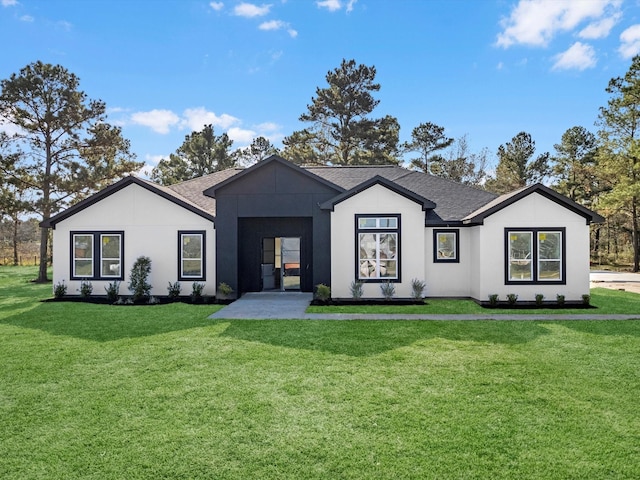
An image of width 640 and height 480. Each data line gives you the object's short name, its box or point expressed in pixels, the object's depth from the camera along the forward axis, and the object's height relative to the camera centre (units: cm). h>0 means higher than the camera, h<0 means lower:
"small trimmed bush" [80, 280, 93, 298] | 1468 -160
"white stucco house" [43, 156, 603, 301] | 1340 +33
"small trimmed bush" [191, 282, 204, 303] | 1401 -169
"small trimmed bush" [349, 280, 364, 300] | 1351 -151
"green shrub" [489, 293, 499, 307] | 1302 -176
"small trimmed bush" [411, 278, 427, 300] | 1362 -146
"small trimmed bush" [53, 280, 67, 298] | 1467 -160
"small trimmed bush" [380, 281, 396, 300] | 1353 -151
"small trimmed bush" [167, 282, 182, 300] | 1445 -159
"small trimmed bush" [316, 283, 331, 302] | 1348 -160
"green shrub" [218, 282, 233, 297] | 1403 -155
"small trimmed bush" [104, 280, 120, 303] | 1442 -169
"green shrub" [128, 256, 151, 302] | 1409 -120
